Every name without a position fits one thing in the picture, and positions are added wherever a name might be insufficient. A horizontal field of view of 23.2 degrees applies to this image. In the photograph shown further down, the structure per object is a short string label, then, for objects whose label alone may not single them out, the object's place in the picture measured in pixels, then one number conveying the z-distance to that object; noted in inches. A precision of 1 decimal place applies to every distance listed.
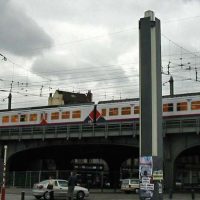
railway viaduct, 1983.3
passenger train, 1902.1
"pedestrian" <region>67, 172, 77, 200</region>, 1125.7
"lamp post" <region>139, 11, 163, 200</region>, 845.2
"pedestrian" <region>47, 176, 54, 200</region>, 1258.6
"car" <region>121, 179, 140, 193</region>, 1887.3
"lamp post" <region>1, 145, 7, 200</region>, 887.9
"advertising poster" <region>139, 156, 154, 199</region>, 841.5
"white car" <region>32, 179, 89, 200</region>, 1342.3
